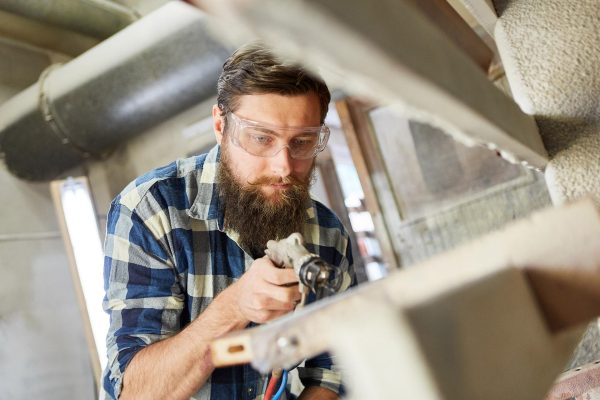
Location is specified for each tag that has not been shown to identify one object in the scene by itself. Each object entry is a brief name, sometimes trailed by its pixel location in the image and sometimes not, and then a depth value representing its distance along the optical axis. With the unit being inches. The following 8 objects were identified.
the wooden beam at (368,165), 137.8
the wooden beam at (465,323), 16.5
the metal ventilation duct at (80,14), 125.6
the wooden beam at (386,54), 14.0
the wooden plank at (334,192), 168.6
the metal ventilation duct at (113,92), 110.1
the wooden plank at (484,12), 39.7
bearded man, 52.1
